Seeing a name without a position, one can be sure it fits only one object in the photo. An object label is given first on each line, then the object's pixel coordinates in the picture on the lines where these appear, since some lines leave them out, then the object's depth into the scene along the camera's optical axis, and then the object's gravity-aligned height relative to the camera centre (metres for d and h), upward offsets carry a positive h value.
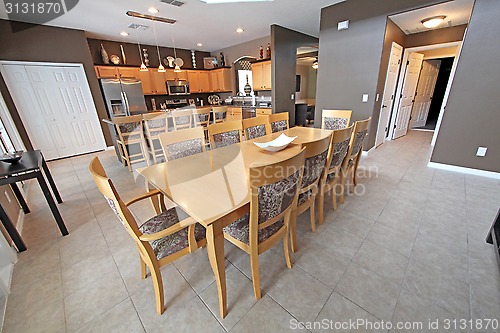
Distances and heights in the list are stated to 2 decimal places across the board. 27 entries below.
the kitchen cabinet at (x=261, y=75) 5.41 +0.61
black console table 1.73 -0.59
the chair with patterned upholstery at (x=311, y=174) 1.42 -0.61
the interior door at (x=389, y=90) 3.88 +0.04
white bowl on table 1.90 -0.45
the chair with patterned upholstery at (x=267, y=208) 1.00 -0.63
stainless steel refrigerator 4.84 +0.18
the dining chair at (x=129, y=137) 3.46 -0.59
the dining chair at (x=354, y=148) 2.09 -0.58
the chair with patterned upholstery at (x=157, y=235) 1.02 -0.83
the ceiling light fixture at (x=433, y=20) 3.38 +1.15
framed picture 7.02 +1.28
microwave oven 6.37 +0.45
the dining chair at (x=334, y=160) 1.76 -0.61
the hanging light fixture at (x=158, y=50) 4.41 +1.56
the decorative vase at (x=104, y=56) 5.15 +1.20
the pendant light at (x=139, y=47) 4.28 +1.53
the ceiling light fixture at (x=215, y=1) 3.10 +1.49
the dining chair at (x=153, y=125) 3.56 -0.41
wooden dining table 1.09 -0.54
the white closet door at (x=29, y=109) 3.94 -0.03
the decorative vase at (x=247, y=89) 6.38 +0.29
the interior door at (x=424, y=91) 5.64 -0.02
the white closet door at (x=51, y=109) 4.16 -0.05
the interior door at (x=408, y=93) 4.69 -0.04
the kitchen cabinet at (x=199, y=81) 6.89 +0.66
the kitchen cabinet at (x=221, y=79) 6.81 +0.67
